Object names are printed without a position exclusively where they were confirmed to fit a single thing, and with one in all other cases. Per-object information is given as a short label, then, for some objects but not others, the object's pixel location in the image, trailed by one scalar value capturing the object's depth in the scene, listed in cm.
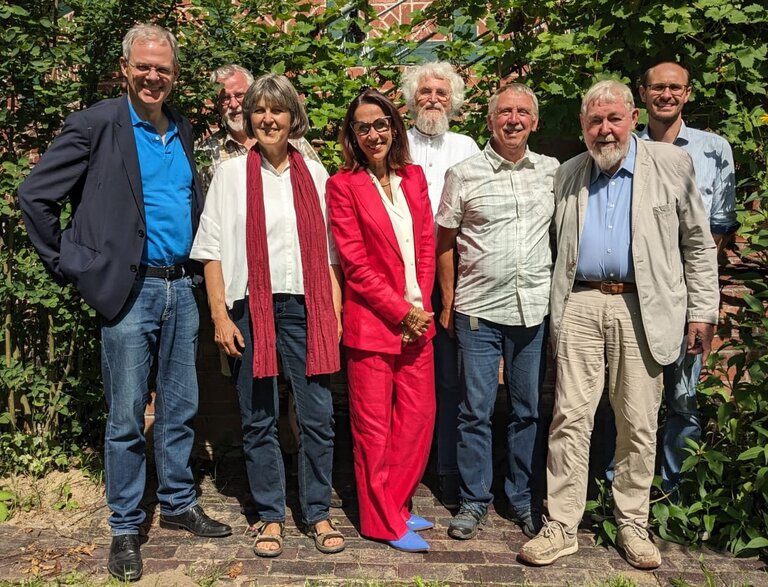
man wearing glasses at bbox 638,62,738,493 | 408
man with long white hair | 436
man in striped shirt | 395
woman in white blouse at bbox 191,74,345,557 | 379
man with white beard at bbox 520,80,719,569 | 373
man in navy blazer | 366
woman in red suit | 388
